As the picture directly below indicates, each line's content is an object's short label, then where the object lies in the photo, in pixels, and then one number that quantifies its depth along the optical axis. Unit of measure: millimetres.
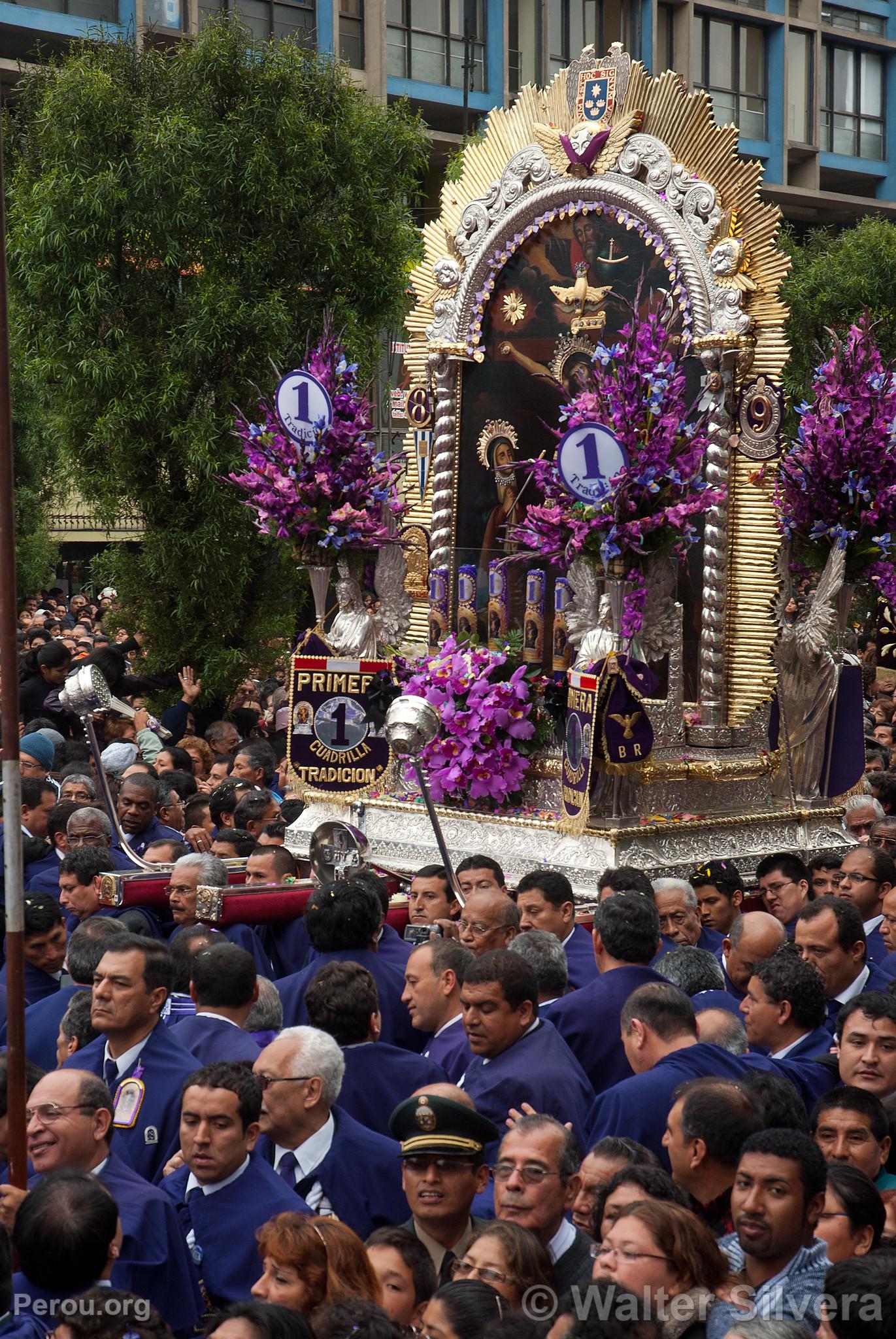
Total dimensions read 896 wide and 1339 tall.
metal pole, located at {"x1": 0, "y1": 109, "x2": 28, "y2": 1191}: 7840
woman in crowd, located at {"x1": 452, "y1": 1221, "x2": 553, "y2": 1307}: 7367
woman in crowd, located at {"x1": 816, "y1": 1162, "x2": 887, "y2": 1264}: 8359
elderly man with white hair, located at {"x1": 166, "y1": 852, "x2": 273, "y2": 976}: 14687
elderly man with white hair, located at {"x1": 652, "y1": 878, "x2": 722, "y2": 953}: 14430
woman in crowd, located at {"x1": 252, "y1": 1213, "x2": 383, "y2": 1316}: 7426
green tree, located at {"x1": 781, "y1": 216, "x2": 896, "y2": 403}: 45812
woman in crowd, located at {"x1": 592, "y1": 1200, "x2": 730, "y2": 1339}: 7125
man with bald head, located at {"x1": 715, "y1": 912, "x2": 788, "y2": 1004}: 13062
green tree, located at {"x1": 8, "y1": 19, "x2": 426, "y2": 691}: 31328
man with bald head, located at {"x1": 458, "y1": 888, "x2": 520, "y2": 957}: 13305
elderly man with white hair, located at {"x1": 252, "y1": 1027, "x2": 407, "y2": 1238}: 9656
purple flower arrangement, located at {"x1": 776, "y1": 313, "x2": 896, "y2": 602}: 20859
